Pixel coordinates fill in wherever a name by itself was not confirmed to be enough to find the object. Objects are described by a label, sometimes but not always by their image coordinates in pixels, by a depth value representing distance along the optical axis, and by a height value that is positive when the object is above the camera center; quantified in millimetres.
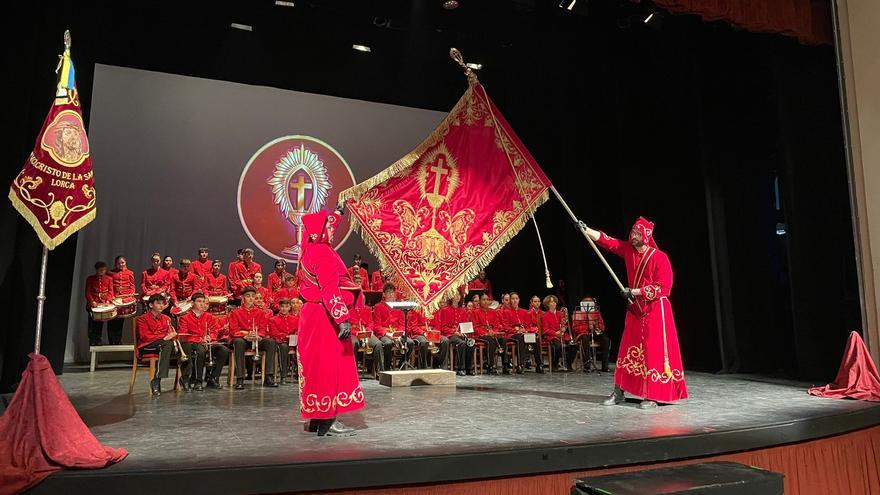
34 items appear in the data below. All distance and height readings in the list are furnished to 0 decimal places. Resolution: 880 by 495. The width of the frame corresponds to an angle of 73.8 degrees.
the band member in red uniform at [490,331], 7715 -76
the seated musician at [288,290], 7410 +457
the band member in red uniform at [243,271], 7801 +738
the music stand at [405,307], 6566 +213
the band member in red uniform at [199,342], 5883 -161
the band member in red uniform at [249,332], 6152 -59
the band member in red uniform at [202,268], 7562 +764
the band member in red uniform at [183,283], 7516 +558
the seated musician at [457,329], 7555 -48
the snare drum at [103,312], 6949 +180
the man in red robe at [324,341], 3584 -91
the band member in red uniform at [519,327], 7773 -26
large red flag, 4645 +1016
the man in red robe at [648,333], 4590 -68
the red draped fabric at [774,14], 5512 +2981
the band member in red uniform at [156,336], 5531 -85
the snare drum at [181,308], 6238 +200
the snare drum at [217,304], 7047 +274
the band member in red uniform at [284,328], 6539 -19
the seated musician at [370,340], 6901 -164
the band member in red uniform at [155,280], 7491 +605
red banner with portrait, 3631 +933
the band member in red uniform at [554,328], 7930 -42
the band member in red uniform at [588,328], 7934 -45
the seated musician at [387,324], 7145 +22
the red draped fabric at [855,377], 4867 -457
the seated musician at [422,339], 7316 -166
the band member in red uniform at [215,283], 7512 +558
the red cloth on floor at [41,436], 2539 -496
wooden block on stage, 6309 -559
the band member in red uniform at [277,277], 7727 +647
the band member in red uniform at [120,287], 7348 +499
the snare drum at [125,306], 7168 +258
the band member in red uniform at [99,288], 7117 +477
